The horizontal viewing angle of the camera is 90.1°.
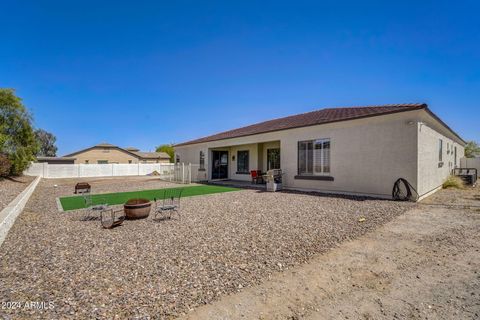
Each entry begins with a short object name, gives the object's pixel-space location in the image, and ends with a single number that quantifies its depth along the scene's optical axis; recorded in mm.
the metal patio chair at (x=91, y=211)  7184
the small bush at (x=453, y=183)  13391
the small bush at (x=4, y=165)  16547
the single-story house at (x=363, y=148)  9586
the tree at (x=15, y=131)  17844
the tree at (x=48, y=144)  61575
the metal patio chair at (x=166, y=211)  6955
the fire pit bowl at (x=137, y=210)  7008
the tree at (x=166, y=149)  61356
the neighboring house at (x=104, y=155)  44844
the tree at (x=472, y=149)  35738
